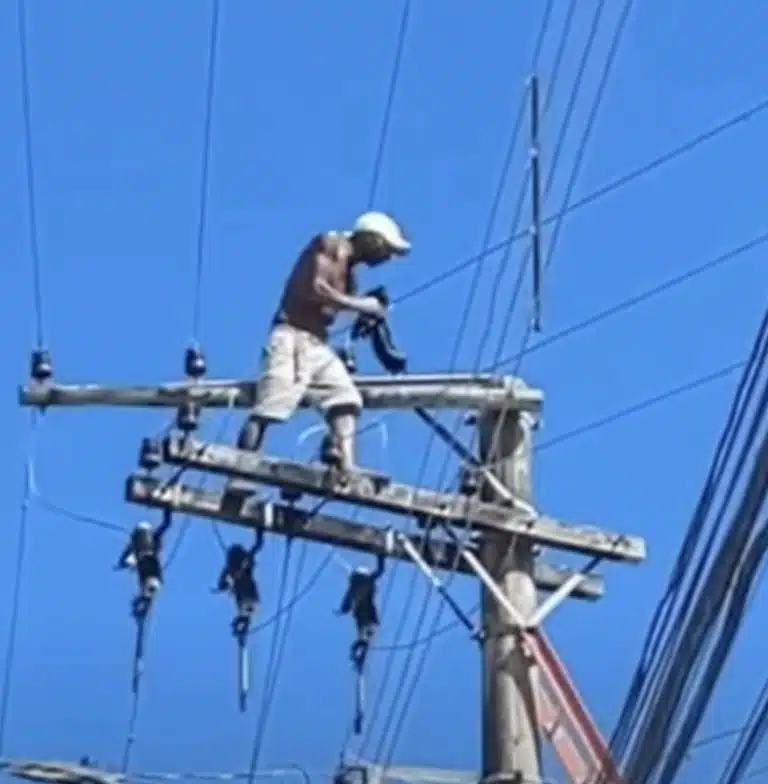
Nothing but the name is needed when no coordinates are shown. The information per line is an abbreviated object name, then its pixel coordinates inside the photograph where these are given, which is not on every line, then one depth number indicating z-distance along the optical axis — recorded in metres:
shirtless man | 20.12
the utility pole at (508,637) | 19.69
